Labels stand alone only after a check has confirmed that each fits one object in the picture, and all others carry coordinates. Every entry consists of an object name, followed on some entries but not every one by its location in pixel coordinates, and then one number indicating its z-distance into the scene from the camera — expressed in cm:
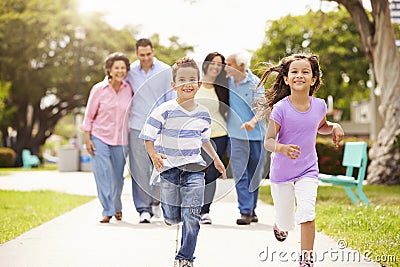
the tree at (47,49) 3528
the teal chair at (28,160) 3122
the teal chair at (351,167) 974
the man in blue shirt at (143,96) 777
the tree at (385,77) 1530
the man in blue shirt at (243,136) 781
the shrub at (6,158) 3356
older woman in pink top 797
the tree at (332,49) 3841
